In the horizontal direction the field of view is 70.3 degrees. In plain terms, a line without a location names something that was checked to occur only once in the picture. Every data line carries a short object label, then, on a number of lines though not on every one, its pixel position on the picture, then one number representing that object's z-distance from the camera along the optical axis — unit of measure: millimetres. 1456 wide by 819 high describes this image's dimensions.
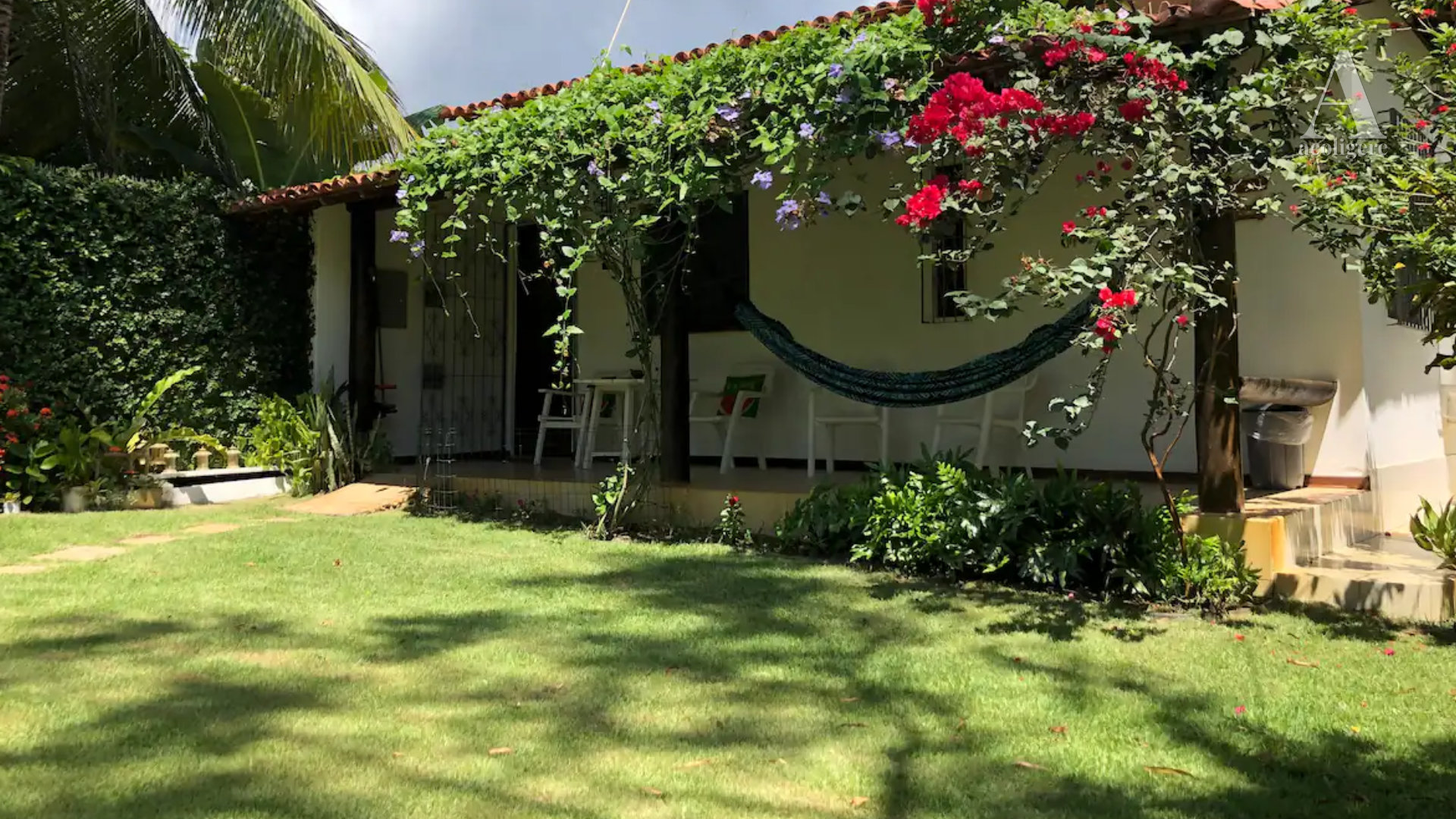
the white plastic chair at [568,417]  8312
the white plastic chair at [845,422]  7098
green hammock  5535
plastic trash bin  5781
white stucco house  6027
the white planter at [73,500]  7434
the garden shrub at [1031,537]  4469
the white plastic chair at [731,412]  7652
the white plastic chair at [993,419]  6594
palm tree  9312
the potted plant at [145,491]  7770
